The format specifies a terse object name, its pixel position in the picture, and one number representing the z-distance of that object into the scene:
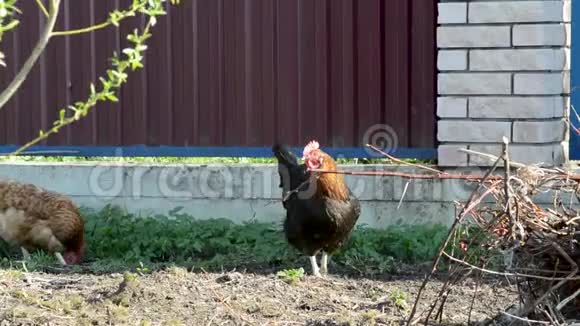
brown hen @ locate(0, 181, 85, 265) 14.14
